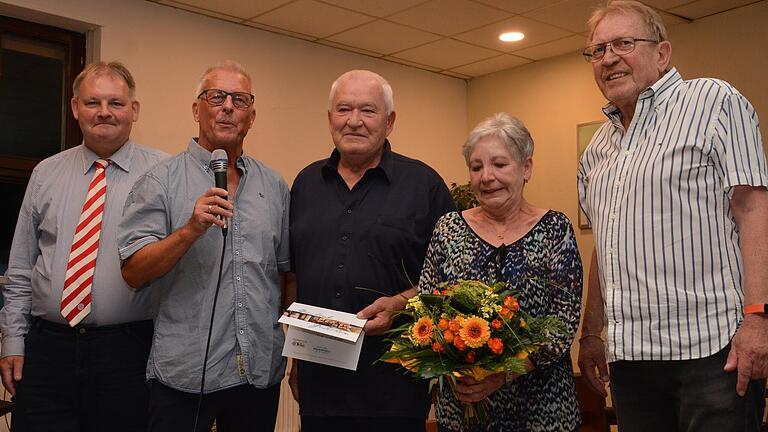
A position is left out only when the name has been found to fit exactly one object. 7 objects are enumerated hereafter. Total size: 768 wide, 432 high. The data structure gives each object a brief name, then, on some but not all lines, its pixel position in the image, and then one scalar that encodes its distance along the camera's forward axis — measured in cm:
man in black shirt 229
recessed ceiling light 575
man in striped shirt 186
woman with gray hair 207
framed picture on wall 605
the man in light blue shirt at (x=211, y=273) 220
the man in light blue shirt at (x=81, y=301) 248
